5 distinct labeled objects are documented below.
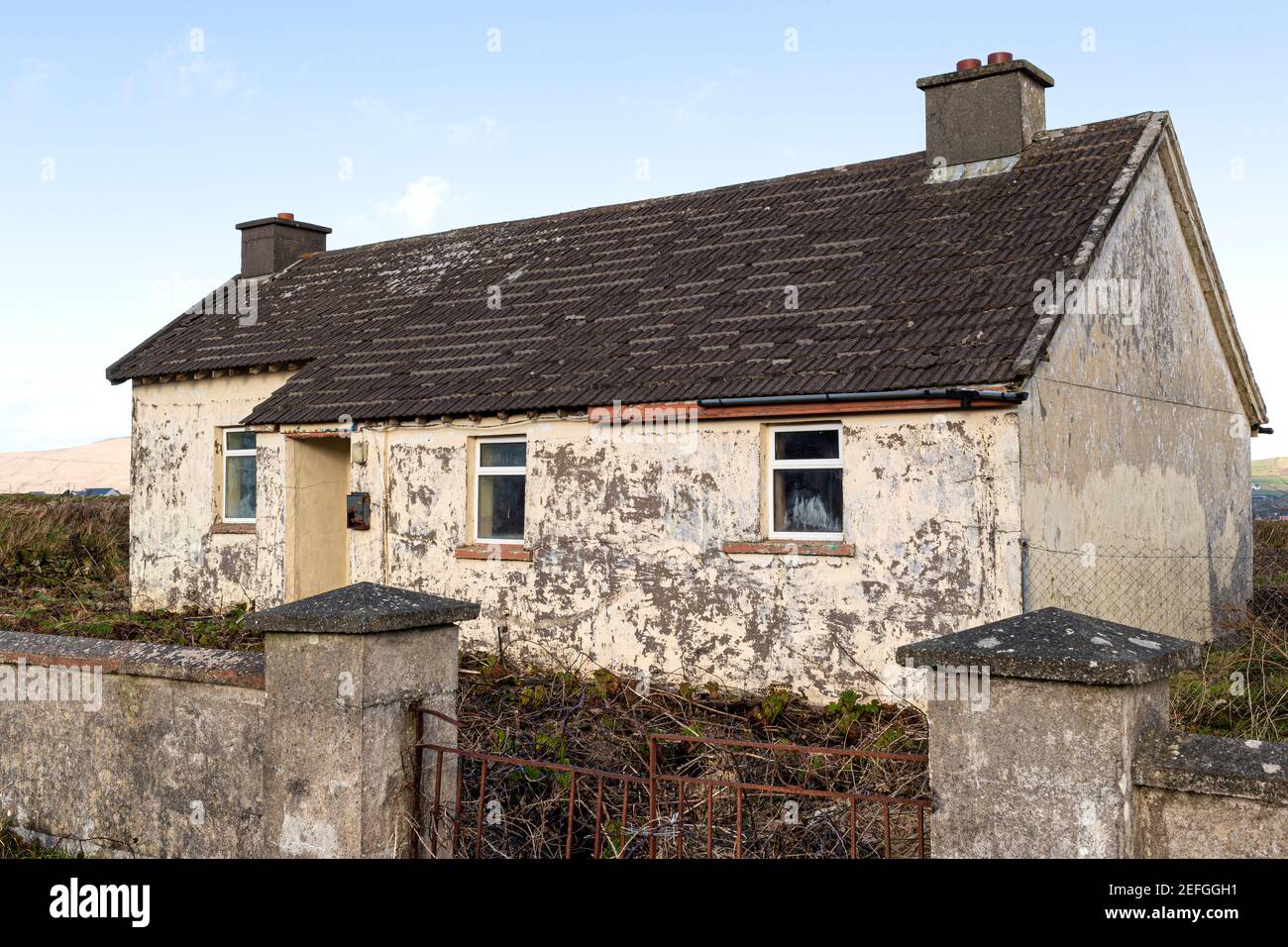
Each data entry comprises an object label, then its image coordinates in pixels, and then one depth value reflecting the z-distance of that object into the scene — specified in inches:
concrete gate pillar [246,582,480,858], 203.9
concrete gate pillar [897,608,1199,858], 149.9
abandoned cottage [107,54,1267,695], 406.9
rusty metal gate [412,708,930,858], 216.4
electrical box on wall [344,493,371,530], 536.1
